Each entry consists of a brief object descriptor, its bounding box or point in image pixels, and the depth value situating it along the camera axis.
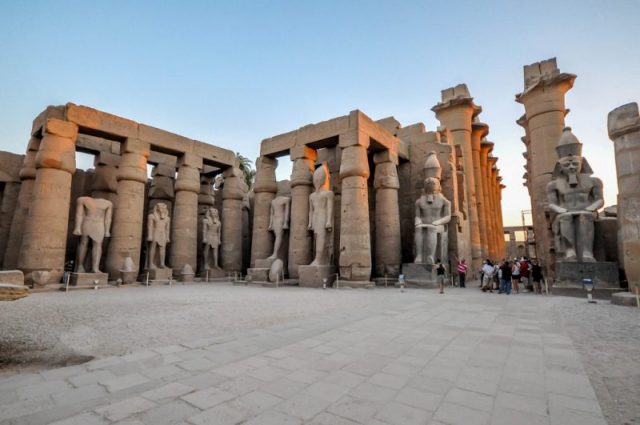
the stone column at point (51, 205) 10.01
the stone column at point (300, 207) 12.29
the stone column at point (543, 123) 13.94
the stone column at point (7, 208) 12.70
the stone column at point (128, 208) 12.07
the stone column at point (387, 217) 12.07
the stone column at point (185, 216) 13.91
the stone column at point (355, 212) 10.99
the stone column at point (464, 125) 17.81
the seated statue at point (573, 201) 8.90
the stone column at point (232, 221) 15.76
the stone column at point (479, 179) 19.99
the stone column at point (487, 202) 21.86
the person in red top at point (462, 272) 11.36
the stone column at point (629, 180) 6.85
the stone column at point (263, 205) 13.76
